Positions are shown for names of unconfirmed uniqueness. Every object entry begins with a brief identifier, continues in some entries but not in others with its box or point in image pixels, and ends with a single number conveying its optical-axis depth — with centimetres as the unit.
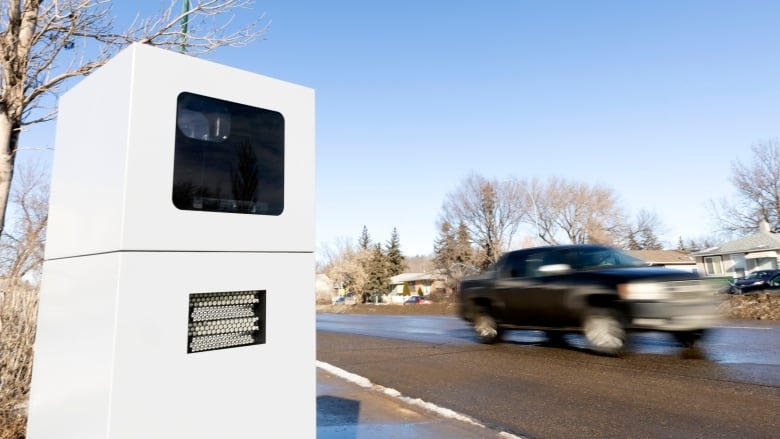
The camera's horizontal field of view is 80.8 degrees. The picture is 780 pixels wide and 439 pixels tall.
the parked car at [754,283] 2628
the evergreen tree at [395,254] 6550
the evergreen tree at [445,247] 4522
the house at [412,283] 6929
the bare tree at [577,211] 4462
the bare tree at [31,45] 452
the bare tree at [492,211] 4216
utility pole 568
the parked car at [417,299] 4732
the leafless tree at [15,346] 344
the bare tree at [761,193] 4006
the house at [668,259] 5438
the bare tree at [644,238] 6106
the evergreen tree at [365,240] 7488
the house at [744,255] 3950
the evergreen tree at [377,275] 5719
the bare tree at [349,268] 5384
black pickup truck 664
